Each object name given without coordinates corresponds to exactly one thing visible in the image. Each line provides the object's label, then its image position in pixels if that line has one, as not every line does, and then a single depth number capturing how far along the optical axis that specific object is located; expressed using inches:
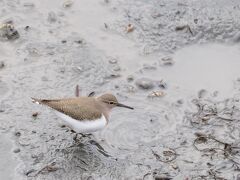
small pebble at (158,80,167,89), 585.9
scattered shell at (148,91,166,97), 574.2
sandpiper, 501.7
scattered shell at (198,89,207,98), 576.8
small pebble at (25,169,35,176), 483.5
